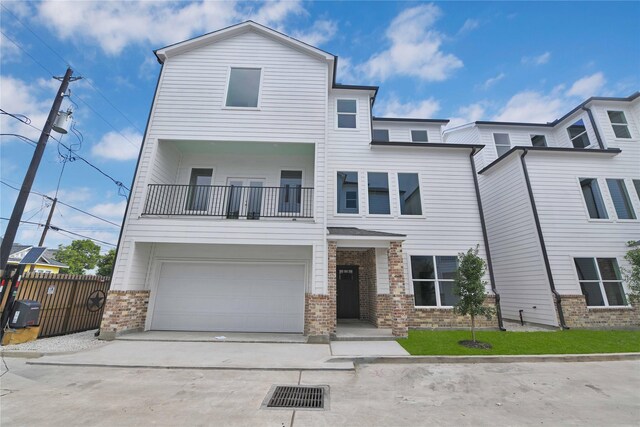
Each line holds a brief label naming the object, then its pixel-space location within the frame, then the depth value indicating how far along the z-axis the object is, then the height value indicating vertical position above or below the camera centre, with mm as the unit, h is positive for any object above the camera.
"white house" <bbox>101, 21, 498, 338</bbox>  7918 +2889
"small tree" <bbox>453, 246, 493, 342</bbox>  7145 +122
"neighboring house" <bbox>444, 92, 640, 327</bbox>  9180 +2747
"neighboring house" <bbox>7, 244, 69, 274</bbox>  18656 +2033
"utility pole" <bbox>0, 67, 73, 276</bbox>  6613 +2789
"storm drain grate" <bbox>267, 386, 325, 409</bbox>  3789 -1628
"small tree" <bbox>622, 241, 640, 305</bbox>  8453 +625
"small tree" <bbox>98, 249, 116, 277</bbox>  25484 +2243
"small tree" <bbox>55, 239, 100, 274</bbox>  25600 +2985
